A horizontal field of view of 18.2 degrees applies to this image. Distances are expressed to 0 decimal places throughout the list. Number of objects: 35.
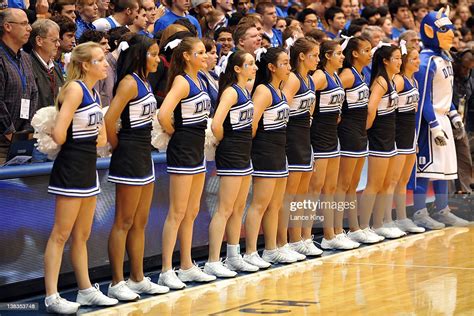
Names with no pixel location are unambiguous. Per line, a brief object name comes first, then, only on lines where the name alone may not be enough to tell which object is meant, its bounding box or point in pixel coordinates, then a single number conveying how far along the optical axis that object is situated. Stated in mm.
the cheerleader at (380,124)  13743
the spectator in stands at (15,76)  11080
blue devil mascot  14963
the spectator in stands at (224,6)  16683
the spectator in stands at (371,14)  20070
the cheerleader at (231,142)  11260
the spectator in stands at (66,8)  13122
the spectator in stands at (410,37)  15580
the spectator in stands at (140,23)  13754
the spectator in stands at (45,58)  11489
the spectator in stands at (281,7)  18959
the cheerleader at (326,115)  12806
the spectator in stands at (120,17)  13743
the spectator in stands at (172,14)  14527
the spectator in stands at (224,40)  14233
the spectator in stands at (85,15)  13569
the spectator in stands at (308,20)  17674
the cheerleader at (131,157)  10068
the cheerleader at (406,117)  14124
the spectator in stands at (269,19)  16498
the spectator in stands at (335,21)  18317
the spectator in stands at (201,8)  16190
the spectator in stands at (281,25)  17402
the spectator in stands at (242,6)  17531
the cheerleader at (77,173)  9376
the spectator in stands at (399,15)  21399
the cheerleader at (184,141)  10667
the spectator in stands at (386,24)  19471
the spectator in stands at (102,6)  14647
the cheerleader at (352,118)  13307
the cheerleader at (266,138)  11750
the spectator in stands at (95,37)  11761
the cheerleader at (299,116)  12251
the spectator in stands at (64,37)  12425
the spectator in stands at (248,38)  13231
